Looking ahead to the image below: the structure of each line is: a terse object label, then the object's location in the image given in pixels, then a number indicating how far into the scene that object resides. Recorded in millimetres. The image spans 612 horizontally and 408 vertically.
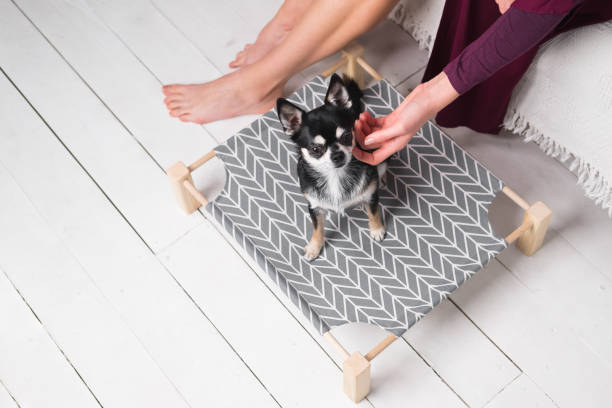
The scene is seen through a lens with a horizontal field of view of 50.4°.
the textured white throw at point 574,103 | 1447
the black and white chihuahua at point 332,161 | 1348
